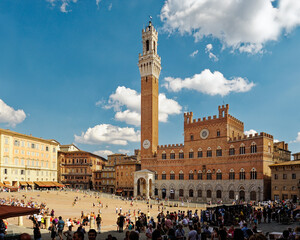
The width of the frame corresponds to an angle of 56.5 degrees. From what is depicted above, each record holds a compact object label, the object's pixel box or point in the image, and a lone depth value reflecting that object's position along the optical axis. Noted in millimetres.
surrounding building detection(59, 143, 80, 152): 90125
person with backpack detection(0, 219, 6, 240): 15527
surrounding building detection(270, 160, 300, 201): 45312
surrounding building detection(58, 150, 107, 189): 84312
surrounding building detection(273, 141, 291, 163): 55912
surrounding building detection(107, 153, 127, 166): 91625
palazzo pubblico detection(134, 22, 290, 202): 52656
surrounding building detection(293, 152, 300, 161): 56288
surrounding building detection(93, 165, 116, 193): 82250
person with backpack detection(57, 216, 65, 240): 18641
